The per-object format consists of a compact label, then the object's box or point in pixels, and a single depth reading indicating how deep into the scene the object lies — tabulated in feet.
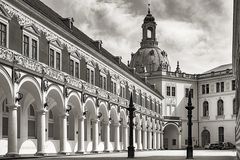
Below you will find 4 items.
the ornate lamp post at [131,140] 98.29
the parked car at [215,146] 227.40
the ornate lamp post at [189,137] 98.43
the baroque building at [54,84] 81.61
